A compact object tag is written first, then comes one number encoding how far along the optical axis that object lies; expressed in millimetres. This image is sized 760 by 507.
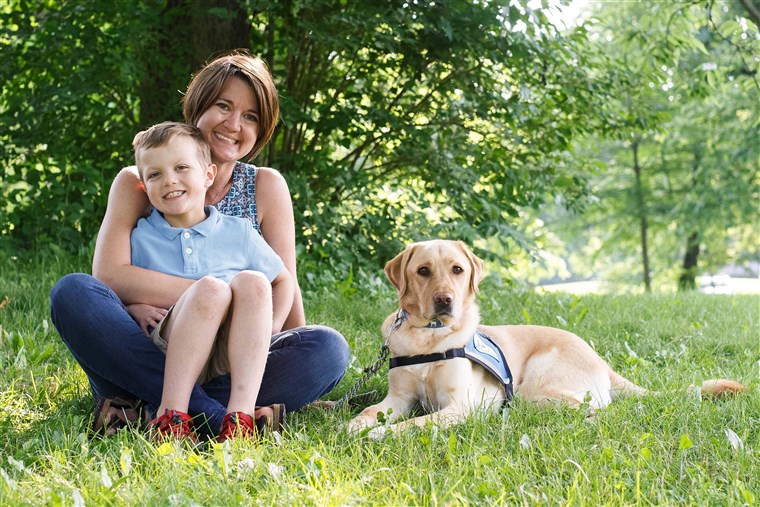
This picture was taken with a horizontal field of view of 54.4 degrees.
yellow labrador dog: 3547
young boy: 2961
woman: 3145
